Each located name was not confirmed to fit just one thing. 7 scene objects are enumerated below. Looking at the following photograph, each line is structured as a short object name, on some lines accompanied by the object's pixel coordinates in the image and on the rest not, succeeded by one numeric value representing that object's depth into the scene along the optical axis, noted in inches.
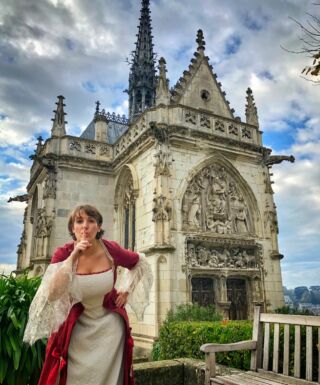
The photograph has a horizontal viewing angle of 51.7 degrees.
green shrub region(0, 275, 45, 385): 130.9
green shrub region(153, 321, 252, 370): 193.6
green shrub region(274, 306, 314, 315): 370.5
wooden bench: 124.2
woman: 80.8
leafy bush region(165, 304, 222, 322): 343.9
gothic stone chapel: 391.4
